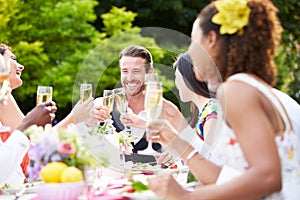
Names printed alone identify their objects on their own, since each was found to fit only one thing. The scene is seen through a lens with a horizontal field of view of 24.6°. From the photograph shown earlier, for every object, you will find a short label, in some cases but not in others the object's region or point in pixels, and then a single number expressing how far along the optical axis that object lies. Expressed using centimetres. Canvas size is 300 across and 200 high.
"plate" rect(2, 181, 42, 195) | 270
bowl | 201
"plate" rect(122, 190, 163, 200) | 201
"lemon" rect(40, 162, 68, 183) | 202
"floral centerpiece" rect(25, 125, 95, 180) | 204
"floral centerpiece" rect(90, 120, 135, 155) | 303
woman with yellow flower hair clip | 190
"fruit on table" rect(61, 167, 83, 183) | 203
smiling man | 305
